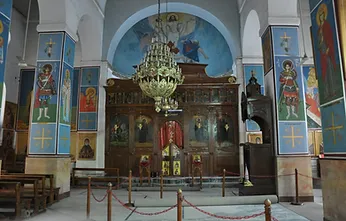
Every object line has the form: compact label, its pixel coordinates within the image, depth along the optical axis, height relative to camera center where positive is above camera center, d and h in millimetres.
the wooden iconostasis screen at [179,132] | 12977 +817
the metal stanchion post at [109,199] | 5427 -922
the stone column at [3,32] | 5777 +2392
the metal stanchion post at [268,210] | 3404 -725
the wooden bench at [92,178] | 11242 -1105
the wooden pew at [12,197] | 5910 -988
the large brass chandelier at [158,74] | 7941 +2112
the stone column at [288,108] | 7840 +1135
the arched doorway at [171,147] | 12938 +103
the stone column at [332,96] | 4723 +905
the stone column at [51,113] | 8328 +1114
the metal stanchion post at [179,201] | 4440 -817
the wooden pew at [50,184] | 7414 -896
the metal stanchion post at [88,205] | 6192 -1200
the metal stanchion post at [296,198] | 7340 -1270
